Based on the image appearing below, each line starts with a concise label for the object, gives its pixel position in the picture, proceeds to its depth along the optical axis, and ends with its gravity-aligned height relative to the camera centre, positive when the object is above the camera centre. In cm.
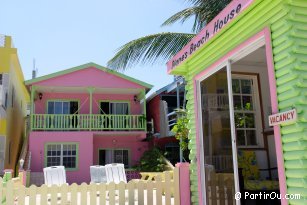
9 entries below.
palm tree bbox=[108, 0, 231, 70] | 1031 +313
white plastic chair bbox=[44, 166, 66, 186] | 1379 -65
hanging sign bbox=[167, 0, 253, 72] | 446 +183
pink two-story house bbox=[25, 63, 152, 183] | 1925 +208
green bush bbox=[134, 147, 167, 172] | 1723 -33
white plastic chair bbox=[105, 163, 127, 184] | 1421 -63
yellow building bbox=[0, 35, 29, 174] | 1791 +303
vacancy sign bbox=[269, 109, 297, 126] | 372 +37
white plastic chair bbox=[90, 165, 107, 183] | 1494 -71
